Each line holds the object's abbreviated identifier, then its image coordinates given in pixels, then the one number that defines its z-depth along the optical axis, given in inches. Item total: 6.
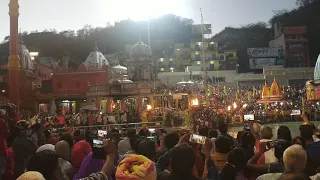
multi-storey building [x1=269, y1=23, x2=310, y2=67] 2637.8
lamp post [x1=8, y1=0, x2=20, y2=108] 1000.9
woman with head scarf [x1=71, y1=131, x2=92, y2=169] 223.1
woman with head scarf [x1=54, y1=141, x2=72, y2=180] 205.5
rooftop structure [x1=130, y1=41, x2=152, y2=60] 2320.0
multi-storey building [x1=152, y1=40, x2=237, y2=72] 3147.1
